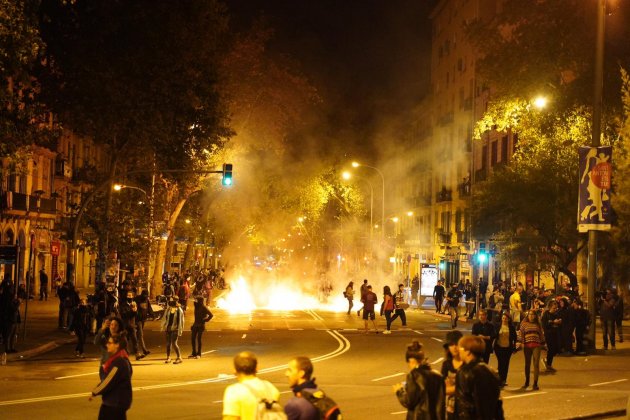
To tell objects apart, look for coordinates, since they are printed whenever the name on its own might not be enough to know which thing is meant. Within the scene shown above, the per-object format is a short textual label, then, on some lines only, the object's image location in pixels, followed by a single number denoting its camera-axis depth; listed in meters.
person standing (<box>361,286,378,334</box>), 30.98
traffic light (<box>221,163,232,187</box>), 35.79
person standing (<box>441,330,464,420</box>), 8.81
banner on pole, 23.95
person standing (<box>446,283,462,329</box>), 34.03
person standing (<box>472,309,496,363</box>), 16.92
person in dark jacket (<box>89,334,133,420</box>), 9.20
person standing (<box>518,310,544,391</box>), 17.16
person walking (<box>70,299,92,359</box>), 22.57
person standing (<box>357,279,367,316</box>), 31.69
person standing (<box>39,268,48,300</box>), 48.66
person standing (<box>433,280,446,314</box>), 42.56
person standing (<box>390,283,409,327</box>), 32.47
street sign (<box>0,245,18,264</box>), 24.91
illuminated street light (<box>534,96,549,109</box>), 32.72
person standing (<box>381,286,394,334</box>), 31.22
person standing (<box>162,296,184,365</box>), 21.09
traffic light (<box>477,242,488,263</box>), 38.88
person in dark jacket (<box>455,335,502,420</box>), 8.37
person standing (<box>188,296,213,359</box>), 22.09
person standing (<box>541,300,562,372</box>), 20.17
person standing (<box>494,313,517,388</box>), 16.75
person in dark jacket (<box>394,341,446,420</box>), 8.38
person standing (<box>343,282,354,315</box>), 40.62
